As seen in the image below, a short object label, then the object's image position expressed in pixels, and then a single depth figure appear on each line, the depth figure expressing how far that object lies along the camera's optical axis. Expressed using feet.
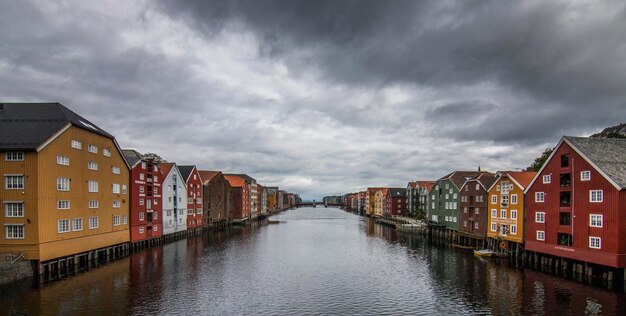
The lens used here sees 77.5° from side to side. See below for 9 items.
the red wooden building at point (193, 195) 293.96
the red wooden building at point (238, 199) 436.76
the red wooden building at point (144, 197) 201.36
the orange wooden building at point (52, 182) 126.31
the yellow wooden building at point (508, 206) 184.55
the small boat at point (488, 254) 183.73
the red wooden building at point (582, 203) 126.11
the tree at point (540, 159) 275.55
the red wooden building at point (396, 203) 493.77
